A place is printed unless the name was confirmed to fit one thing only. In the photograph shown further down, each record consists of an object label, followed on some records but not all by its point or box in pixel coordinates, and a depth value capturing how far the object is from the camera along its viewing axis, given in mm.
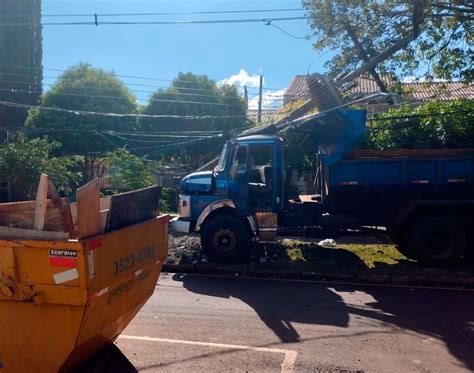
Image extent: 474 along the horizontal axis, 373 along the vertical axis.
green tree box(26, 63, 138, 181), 23828
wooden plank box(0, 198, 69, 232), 4341
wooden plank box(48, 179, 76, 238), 3951
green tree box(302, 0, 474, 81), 12266
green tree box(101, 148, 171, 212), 18375
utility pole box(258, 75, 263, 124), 31059
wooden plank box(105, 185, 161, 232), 4214
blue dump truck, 9516
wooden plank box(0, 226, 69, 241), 3810
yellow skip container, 3721
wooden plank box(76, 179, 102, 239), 3773
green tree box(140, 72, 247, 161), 25812
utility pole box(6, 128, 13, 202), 17088
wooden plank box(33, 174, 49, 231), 3855
